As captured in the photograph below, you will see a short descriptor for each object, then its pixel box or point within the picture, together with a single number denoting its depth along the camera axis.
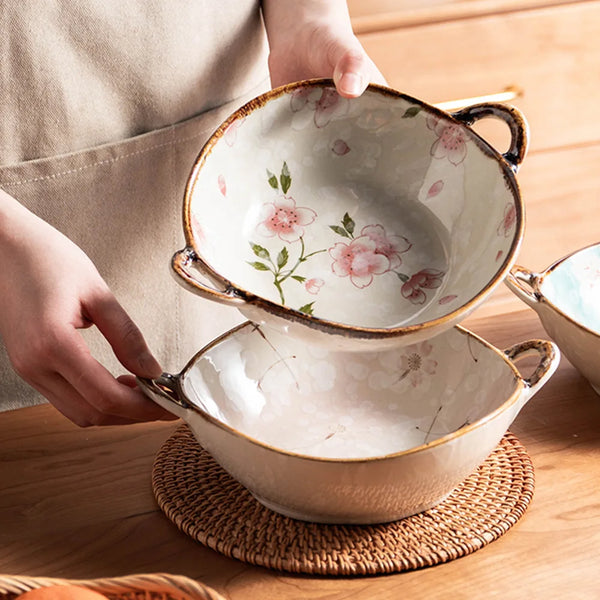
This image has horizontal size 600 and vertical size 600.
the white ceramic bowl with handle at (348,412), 1.00
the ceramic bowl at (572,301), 1.13
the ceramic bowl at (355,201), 1.09
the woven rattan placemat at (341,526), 1.01
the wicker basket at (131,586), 0.93
